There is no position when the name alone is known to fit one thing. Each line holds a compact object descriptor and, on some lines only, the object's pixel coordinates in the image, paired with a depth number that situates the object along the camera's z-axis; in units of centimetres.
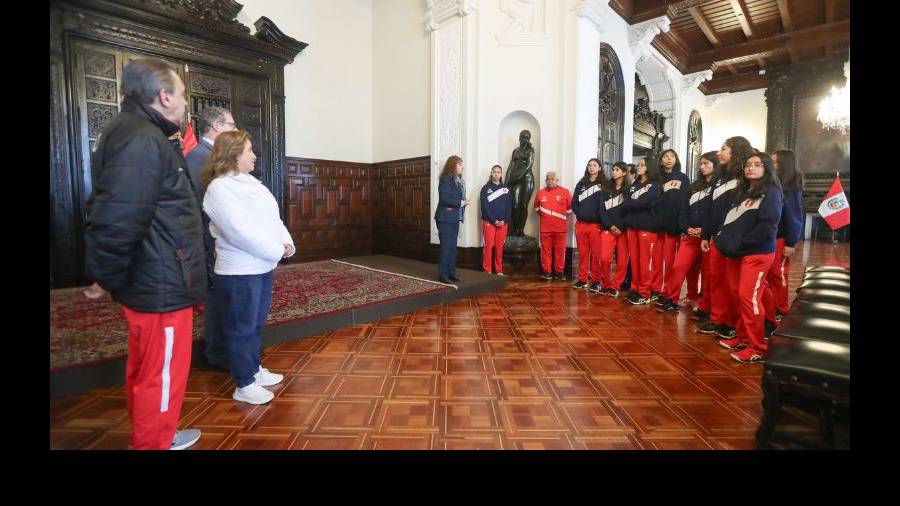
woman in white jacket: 197
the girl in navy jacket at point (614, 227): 470
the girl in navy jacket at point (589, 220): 499
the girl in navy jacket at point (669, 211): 413
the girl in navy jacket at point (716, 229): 324
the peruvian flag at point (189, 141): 283
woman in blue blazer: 476
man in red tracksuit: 565
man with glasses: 236
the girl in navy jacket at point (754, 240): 280
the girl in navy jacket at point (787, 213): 325
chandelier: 969
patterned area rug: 252
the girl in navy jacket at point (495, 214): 577
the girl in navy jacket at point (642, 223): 432
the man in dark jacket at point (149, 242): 133
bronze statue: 602
